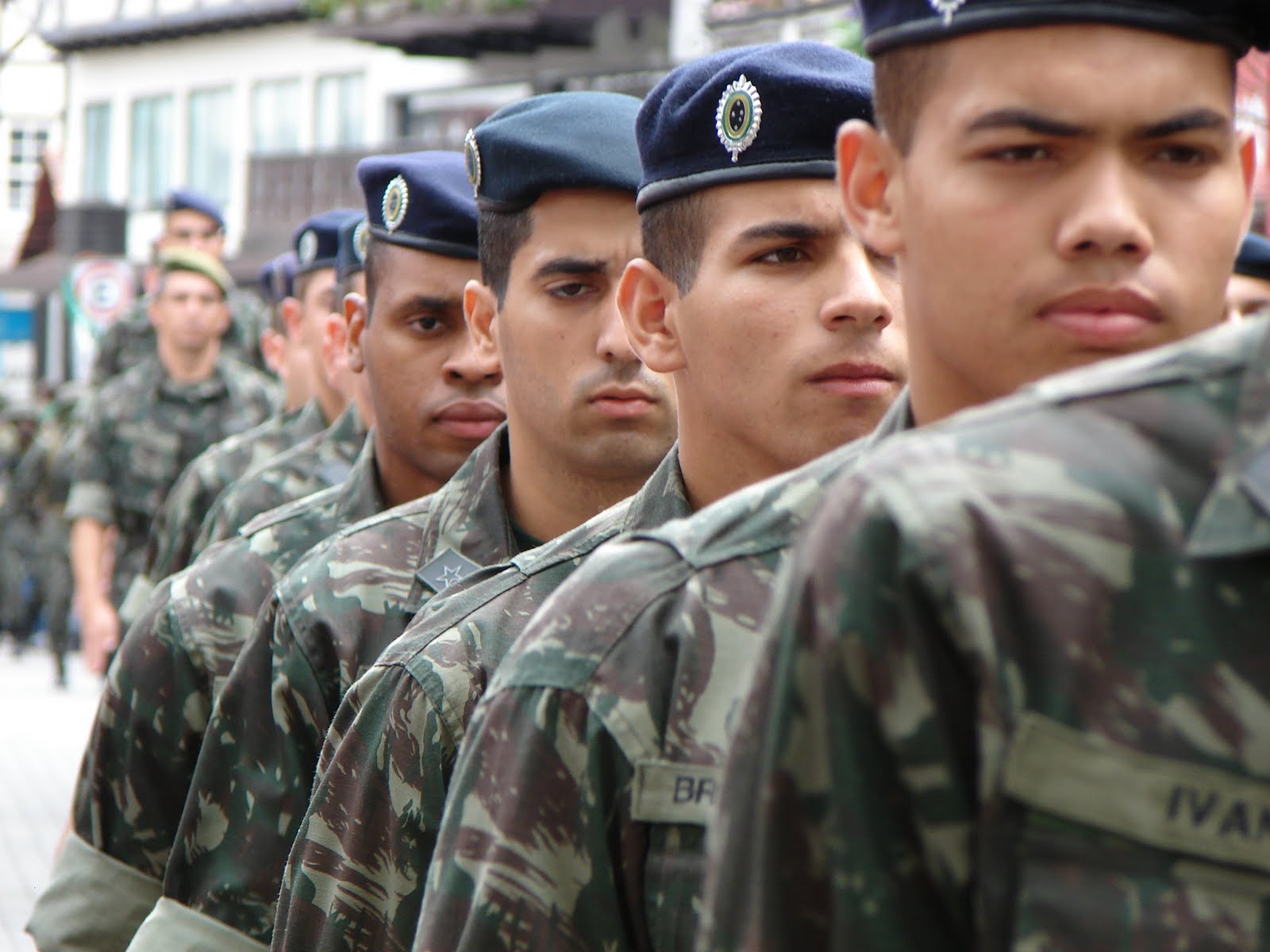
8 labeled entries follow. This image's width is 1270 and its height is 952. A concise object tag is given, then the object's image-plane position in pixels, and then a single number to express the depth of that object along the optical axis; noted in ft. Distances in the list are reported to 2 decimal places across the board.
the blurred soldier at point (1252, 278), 30.56
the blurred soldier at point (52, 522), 109.25
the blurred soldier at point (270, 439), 43.38
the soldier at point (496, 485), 21.15
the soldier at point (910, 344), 10.70
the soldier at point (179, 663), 25.84
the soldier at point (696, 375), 16.18
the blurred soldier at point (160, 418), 60.84
